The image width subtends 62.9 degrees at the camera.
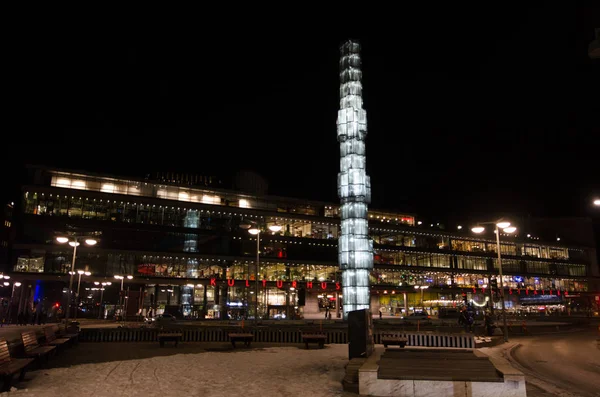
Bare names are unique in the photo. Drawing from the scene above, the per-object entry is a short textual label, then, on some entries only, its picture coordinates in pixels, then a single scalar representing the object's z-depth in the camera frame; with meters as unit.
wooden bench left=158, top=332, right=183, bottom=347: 23.66
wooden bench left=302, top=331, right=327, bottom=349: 23.09
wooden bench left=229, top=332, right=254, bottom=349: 23.66
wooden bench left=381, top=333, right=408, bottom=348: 21.75
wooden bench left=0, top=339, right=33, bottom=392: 11.64
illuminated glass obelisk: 47.31
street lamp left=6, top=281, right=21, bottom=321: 57.47
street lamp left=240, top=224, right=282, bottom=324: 31.44
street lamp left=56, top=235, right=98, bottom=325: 28.34
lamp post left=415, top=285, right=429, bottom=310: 82.69
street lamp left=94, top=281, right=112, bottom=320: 63.49
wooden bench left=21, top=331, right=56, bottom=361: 15.59
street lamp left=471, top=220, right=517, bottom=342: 25.61
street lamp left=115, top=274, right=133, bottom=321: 56.75
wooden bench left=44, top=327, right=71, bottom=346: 19.04
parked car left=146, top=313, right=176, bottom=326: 44.57
